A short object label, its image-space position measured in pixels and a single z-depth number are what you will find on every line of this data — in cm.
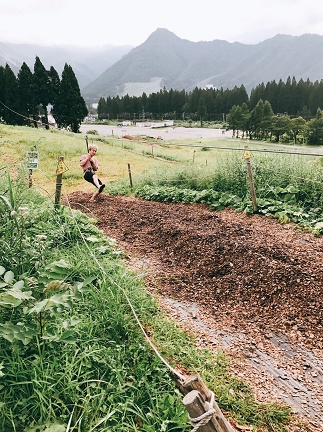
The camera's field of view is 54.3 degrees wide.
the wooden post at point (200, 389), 157
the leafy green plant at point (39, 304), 186
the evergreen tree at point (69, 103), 4840
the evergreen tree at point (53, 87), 5003
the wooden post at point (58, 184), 506
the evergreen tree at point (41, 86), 4888
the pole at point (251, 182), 696
